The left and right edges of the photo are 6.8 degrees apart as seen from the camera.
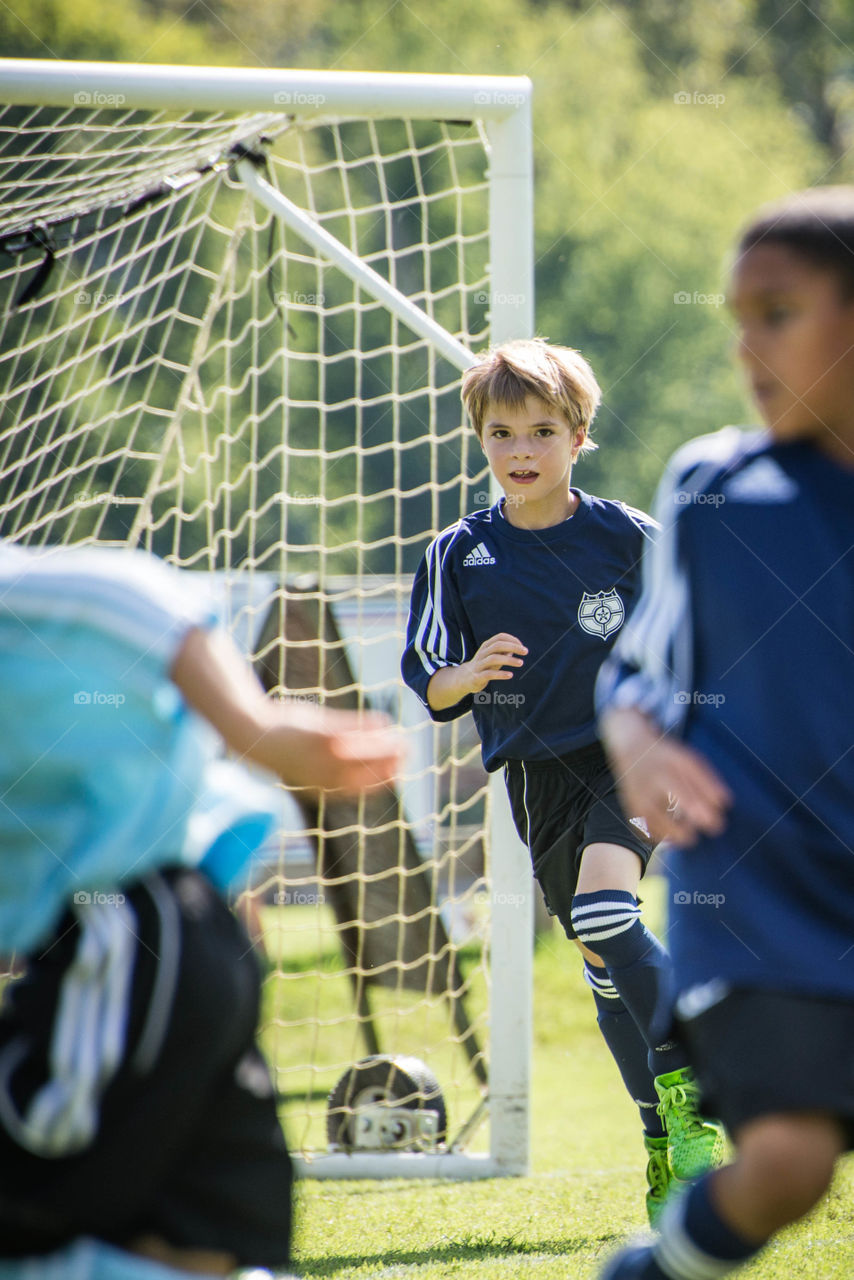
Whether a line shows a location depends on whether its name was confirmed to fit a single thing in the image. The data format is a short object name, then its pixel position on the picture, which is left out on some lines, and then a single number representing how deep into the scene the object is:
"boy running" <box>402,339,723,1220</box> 9.81
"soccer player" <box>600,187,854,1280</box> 8.94
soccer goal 10.44
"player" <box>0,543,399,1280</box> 8.47
